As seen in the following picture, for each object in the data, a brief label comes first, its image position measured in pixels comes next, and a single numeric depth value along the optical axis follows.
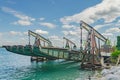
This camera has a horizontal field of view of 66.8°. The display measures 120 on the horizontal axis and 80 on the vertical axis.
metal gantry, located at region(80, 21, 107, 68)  20.72
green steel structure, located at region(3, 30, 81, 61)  21.57
